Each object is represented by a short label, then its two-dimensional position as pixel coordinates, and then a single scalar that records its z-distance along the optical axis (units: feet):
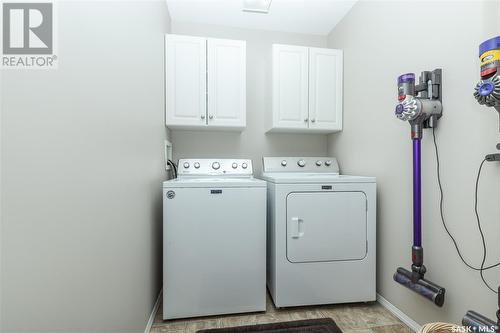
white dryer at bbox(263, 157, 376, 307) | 5.46
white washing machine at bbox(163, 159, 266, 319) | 5.22
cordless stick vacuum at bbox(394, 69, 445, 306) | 4.16
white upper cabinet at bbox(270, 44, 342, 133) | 7.19
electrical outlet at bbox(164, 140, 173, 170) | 6.83
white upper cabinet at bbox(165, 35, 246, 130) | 6.70
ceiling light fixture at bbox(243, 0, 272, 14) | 6.68
